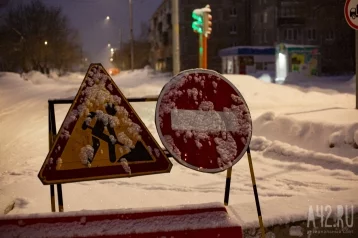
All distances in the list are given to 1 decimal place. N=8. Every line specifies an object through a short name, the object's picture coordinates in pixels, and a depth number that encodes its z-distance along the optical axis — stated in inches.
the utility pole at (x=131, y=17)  2020.7
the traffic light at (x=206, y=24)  619.3
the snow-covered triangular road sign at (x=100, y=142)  146.0
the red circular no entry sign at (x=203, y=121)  153.7
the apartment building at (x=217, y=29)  2559.1
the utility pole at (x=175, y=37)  530.4
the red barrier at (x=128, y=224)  116.3
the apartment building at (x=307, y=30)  2158.0
